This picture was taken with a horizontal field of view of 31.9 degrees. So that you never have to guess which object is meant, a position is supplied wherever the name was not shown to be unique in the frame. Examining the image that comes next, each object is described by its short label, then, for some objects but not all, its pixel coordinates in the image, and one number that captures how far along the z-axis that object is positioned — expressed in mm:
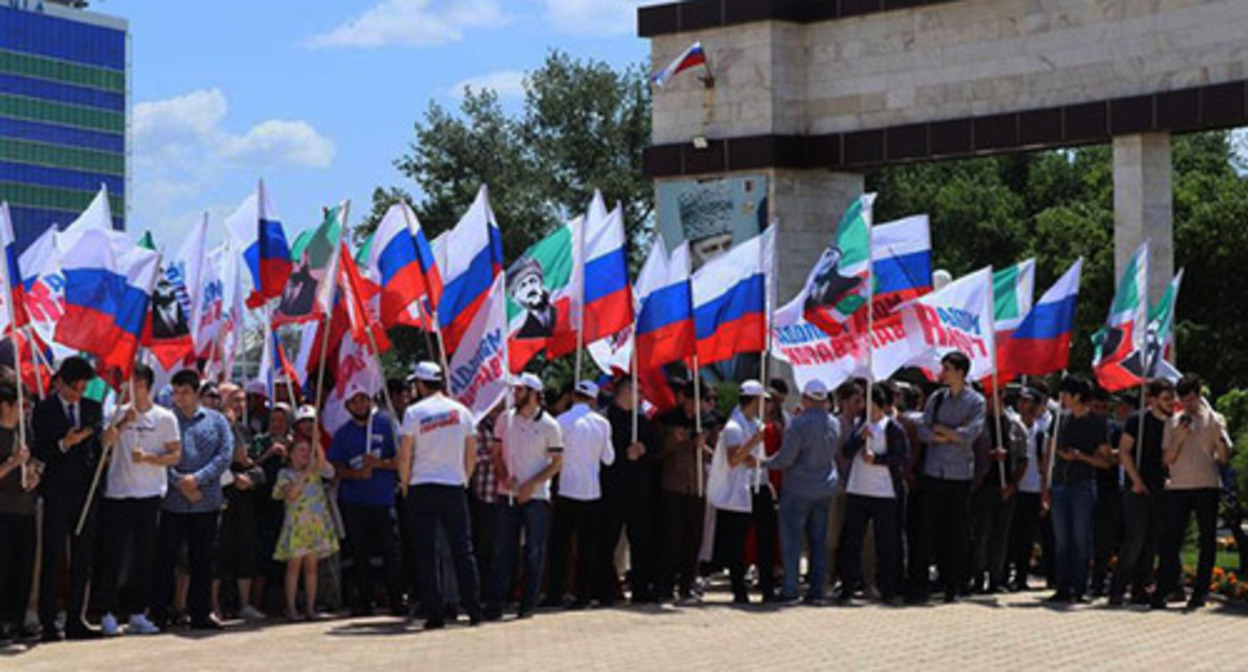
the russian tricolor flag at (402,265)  17406
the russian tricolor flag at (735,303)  19109
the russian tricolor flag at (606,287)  18469
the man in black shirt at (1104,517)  18750
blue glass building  147500
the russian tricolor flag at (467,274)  17172
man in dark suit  15469
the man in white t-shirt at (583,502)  17703
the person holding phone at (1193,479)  17906
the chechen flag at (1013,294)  22016
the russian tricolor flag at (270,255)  18219
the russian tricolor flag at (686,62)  34250
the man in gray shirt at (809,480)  18234
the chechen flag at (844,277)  19141
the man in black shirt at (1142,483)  18156
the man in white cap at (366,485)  17328
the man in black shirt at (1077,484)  18594
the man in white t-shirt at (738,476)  18422
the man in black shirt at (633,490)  18156
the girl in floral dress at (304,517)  17125
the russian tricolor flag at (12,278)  15570
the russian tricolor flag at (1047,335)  20078
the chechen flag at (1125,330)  19531
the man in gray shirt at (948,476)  18438
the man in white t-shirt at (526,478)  17219
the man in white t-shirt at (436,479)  16047
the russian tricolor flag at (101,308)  15781
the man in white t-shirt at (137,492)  15867
